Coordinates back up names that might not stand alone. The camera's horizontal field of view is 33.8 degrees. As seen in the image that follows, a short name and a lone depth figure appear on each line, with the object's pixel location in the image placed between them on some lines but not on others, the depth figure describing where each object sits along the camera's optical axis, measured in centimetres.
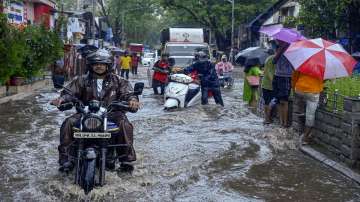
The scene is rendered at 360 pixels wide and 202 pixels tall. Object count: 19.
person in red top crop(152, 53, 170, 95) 1931
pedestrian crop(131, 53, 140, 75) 3543
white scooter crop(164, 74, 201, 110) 1480
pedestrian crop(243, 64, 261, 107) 1449
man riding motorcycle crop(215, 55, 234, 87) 2345
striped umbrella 919
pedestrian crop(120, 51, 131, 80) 2936
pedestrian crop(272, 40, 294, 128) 1082
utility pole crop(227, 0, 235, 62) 4956
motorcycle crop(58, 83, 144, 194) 613
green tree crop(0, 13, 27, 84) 1628
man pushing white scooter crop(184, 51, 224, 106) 1502
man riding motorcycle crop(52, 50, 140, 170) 697
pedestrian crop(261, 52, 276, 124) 1138
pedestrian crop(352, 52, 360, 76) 2339
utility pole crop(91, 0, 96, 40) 4234
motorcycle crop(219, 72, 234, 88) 2356
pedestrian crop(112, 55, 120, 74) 3025
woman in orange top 940
